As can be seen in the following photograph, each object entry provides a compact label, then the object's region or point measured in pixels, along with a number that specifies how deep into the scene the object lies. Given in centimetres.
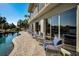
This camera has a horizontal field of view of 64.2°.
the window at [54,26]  231
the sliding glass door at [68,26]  193
